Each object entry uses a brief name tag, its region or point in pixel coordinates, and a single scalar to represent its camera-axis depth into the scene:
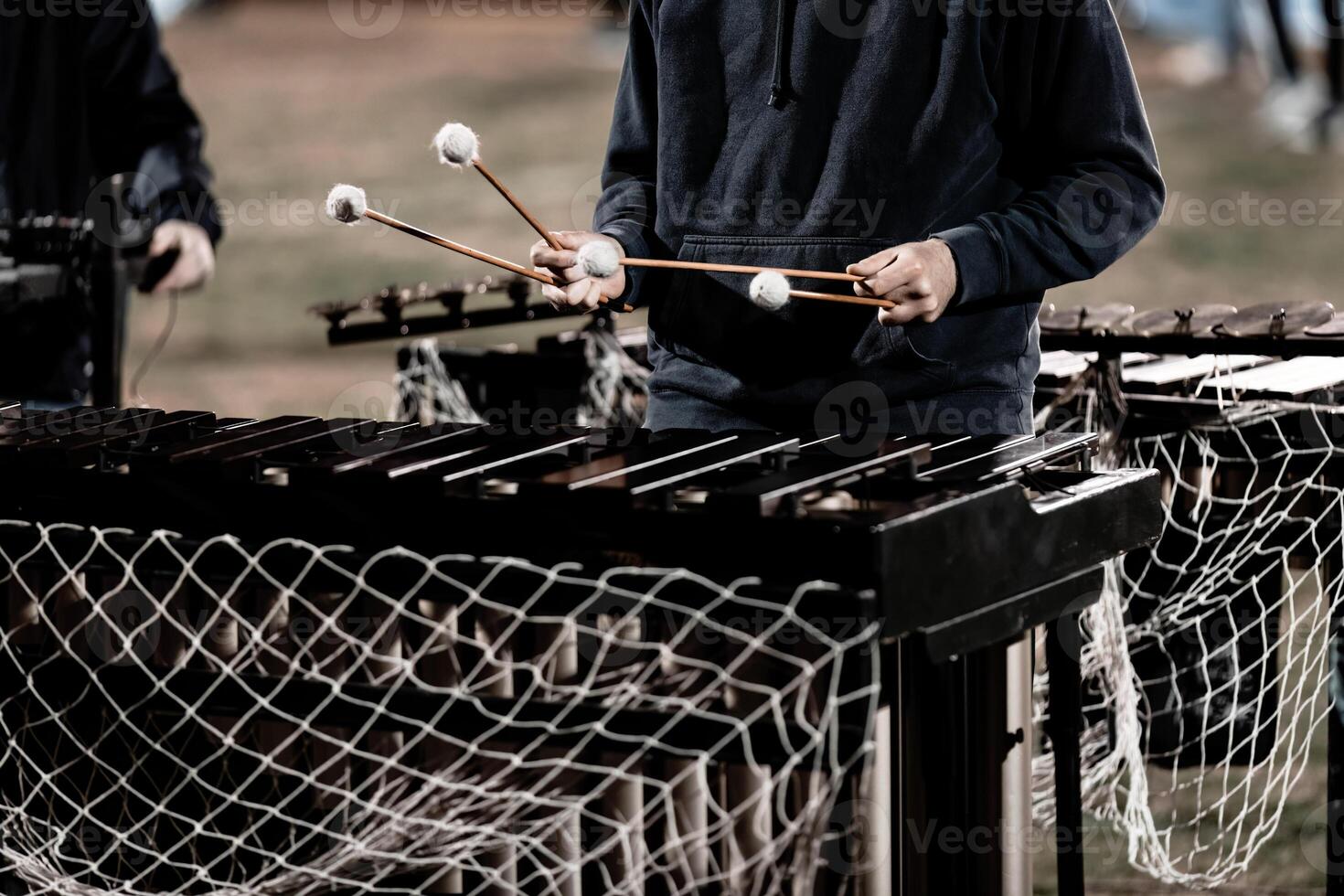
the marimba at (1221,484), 5.34
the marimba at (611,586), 3.35
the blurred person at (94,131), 7.48
